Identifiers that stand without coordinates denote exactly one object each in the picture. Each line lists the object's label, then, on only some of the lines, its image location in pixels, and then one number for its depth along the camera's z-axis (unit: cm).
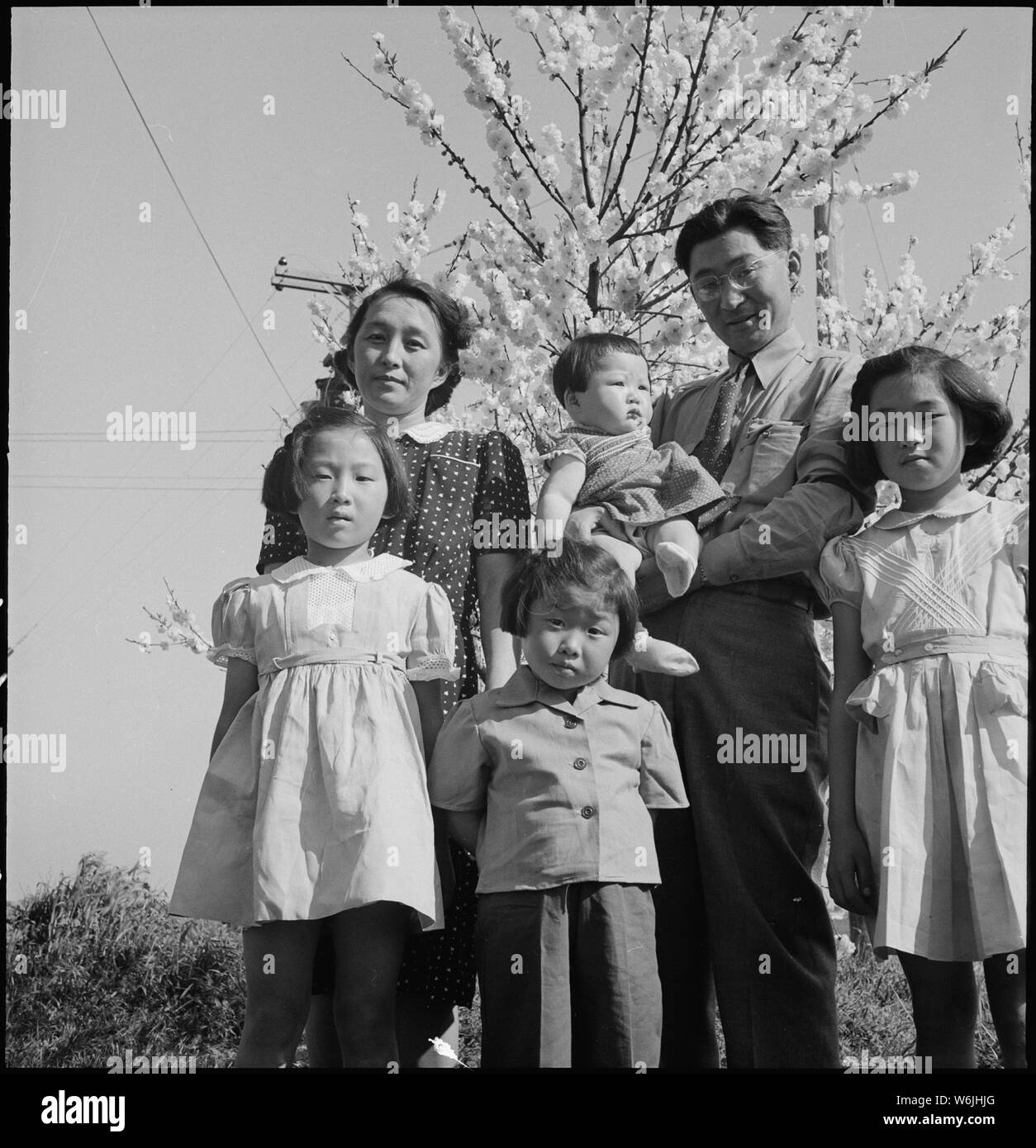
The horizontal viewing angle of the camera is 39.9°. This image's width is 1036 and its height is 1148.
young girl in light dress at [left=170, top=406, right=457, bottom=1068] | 265
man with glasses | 281
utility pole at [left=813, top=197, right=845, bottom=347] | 586
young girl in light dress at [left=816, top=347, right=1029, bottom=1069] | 267
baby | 304
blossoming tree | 464
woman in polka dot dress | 299
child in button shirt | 261
